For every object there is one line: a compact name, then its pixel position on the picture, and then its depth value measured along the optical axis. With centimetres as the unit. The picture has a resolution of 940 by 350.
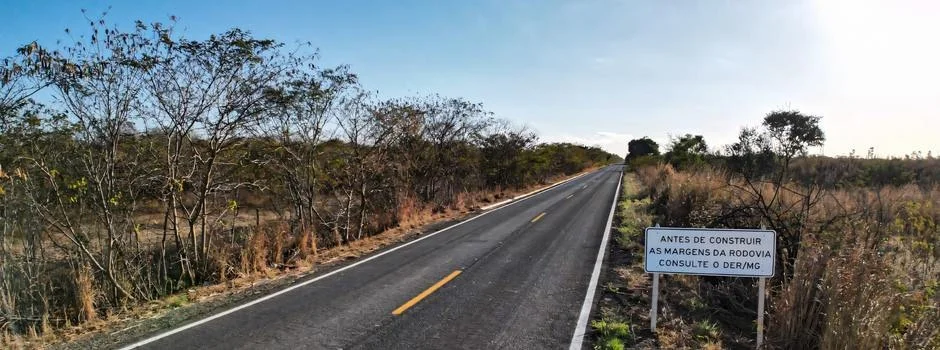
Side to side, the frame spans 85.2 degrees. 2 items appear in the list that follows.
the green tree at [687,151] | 3128
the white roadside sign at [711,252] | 575
